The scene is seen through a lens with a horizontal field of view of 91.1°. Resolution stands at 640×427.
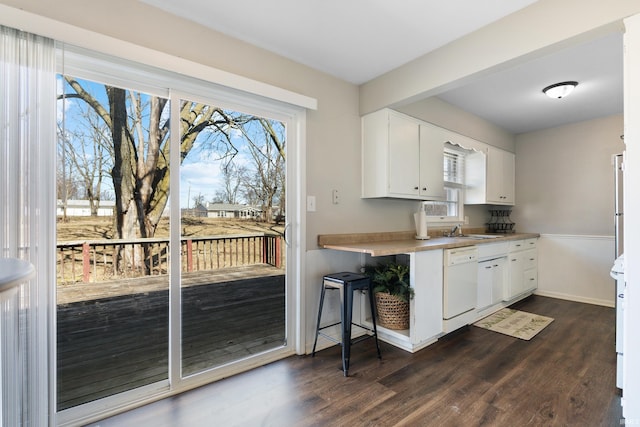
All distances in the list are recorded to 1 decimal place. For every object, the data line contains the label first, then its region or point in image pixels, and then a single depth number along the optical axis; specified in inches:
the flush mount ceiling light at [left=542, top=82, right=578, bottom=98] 116.5
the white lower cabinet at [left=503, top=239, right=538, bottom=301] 150.6
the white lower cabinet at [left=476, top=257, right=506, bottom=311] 131.2
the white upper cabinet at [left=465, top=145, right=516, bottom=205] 164.1
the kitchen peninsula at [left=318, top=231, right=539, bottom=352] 99.3
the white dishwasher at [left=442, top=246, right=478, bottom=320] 108.9
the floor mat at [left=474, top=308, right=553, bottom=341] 118.6
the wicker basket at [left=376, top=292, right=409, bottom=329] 104.4
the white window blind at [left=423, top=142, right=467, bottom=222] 154.3
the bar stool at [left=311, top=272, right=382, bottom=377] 89.3
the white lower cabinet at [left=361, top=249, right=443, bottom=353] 98.8
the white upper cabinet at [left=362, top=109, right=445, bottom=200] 112.0
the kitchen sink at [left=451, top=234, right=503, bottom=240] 143.4
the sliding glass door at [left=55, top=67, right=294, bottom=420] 69.3
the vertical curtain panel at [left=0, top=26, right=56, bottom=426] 55.9
